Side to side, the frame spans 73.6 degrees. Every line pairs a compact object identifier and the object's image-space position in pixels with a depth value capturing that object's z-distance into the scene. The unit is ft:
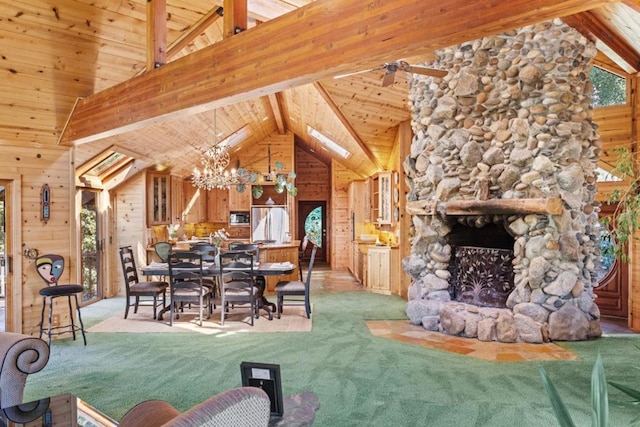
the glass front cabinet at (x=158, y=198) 27.07
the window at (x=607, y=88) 19.13
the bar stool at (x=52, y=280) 15.28
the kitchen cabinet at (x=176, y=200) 30.65
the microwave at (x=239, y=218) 37.29
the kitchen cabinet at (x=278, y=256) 26.63
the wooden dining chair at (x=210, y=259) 20.74
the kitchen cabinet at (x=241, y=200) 36.76
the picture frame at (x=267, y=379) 6.17
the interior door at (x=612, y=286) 20.21
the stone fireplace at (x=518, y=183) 15.79
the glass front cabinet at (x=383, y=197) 26.71
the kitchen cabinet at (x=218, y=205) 37.35
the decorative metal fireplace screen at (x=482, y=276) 17.33
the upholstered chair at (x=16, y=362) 8.24
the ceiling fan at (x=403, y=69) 12.46
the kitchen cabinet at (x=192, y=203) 33.81
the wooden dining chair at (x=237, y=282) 18.48
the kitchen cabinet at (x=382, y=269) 25.85
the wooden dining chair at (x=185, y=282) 18.44
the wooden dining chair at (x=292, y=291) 19.58
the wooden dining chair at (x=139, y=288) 19.54
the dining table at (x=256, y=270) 19.13
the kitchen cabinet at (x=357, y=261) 30.56
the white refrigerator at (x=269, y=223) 36.88
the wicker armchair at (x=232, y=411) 4.22
